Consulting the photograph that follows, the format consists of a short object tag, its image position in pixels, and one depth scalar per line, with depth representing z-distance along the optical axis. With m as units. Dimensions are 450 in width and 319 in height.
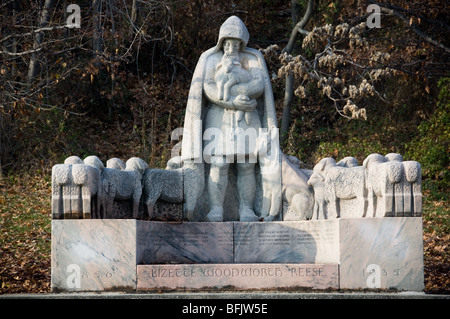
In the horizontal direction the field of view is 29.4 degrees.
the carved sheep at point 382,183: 9.65
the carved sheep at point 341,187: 10.27
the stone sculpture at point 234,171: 10.40
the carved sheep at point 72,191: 9.57
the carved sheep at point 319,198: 10.59
